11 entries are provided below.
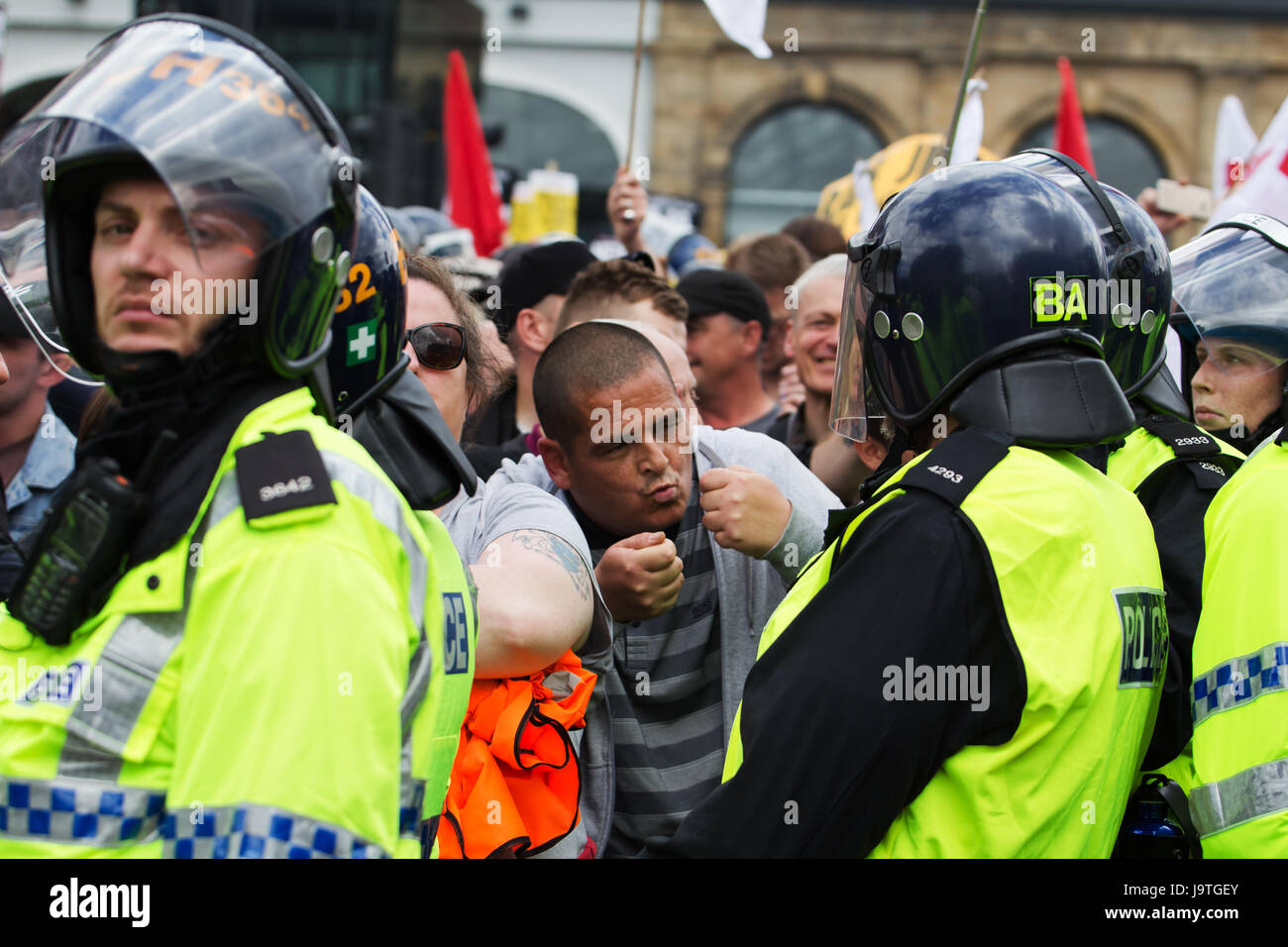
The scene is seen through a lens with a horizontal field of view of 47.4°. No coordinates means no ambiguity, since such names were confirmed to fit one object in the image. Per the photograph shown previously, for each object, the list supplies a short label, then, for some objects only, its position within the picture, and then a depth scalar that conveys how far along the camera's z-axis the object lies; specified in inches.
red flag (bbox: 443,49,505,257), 362.0
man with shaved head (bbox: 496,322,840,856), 116.8
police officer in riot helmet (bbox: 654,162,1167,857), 76.4
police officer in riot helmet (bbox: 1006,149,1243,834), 97.0
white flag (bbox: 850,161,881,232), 285.9
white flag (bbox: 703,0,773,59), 220.1
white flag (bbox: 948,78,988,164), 276.5
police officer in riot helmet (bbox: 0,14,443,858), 60.1
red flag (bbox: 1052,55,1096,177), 329.7
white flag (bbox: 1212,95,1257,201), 314.0
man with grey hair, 192.7
